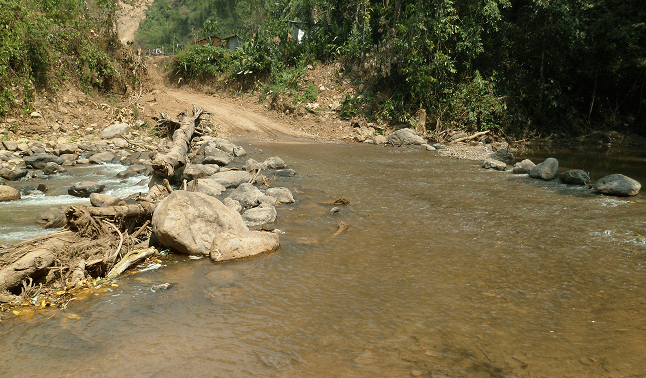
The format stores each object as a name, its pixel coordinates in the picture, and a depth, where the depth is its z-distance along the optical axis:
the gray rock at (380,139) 17.03
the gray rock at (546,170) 10.17
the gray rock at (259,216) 6.45
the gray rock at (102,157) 11.39
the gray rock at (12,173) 9.16
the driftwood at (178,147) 7.51
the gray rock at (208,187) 7.73
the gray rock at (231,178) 8.67
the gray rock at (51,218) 6.11
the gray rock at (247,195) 7.30
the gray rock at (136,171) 9.79
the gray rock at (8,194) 7.61
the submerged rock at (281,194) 7.70
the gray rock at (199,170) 9.09
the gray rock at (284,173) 10.09
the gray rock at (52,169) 9.87
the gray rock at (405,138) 16.74
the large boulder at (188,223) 5.11
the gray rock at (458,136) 17.53
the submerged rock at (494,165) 11.66
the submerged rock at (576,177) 9.44
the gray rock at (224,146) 12.76
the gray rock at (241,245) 5.11
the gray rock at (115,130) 13.82
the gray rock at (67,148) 11.63
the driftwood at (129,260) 4.59
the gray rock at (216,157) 10.87
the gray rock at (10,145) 11.02
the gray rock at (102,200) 6.36
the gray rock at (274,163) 10.81
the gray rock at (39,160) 10.25
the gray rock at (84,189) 8.07
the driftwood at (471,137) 17.07
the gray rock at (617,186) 8.25
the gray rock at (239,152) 12.53
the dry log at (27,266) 3.91
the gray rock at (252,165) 10.15
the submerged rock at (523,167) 11.01
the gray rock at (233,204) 6.79
